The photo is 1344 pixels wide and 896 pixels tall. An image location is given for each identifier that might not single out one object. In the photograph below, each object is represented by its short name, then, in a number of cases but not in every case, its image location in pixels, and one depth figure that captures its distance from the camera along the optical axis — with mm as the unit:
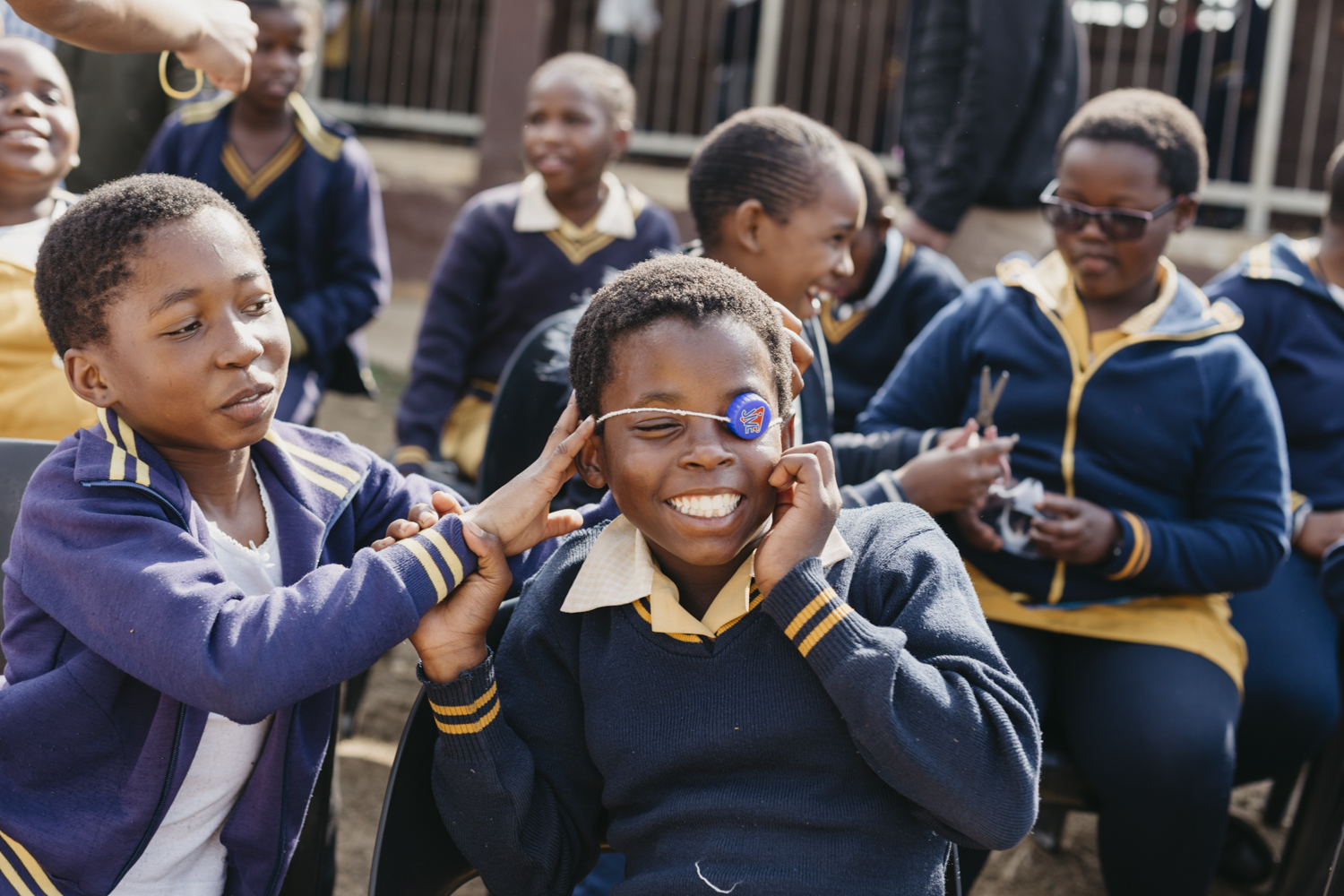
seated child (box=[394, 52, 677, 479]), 3738
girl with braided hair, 2576
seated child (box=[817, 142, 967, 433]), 3631
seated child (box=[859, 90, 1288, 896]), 2375
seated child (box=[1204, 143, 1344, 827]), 2701
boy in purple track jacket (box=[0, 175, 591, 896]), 1571
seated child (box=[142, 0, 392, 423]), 3857
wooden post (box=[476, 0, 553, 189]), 7809
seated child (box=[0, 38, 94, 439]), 2453
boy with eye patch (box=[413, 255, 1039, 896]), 1625
